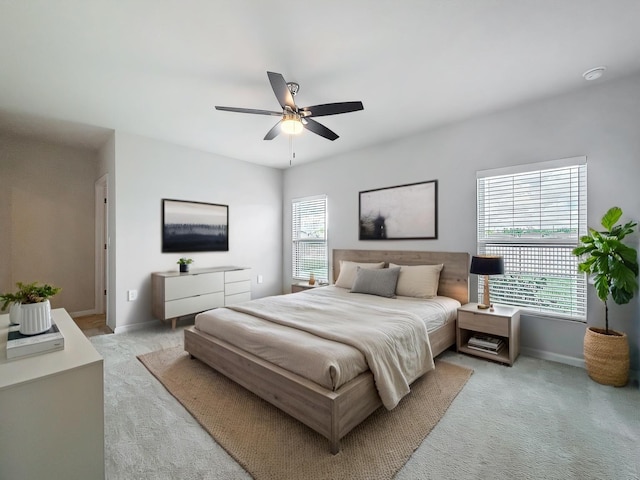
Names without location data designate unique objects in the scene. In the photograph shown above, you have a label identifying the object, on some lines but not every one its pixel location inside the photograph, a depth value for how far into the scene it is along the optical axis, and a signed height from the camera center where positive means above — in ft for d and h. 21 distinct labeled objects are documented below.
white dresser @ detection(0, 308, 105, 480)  3.65 -2.36
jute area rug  5.29 -4.12
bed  5.72 -3.11
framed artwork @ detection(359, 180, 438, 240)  12.56 +1.18
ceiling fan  7.30 +3.50
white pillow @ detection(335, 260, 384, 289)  13.50 -1.61
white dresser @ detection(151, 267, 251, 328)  12.69 -2.46
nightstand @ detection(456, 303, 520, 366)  9.30 -2.96
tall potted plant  7.79 -1.19
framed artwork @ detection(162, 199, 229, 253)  14.10 +0.59
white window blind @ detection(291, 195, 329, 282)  16.83 -0.01
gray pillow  11.67 -1.80
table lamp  9.63 -0.94
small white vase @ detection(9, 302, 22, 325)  5.23 -1.36
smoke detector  8.08 +4.64
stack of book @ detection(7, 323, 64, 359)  4.26 -1.58
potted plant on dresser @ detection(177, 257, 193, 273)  13.92 -1.23
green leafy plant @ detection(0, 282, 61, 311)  5.06 -0.99
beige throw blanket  6.62 -2.36
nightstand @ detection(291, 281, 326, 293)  15.60 -2.64
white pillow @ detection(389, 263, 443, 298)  11.37 -1.72
